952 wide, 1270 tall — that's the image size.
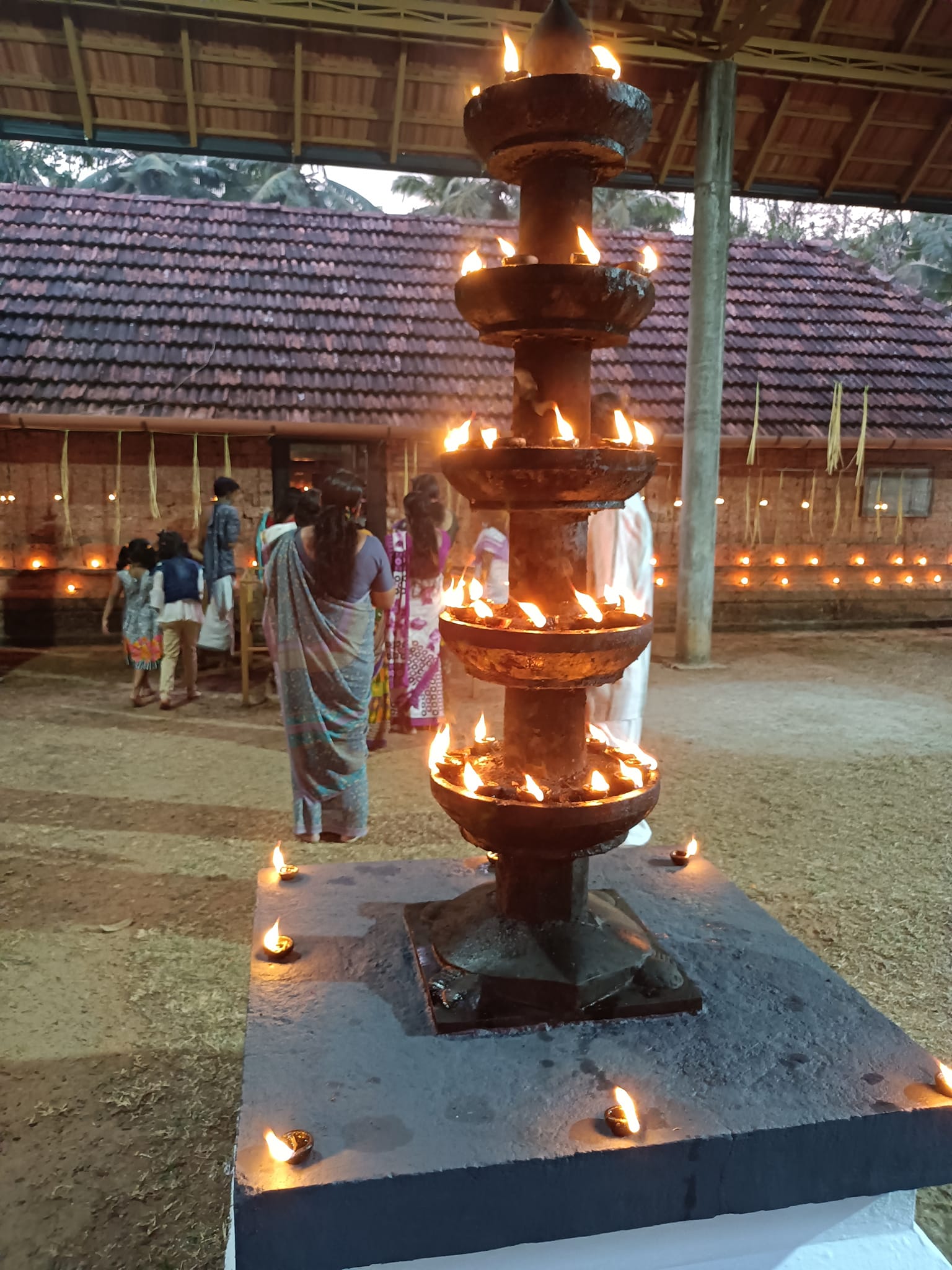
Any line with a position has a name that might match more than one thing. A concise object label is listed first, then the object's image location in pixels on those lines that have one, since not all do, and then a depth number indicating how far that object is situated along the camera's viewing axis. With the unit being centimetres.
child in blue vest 735
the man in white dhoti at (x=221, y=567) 823
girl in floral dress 771
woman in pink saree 658
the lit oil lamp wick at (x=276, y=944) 259
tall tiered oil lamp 221
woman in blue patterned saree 427
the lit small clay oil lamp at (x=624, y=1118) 189
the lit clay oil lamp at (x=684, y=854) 328
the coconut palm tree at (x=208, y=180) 2409
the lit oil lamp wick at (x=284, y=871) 308
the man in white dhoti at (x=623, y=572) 438
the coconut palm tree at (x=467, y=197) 2242
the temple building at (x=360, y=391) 1016
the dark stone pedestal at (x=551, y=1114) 179
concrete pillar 856
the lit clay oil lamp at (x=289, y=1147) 180
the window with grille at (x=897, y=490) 1233
